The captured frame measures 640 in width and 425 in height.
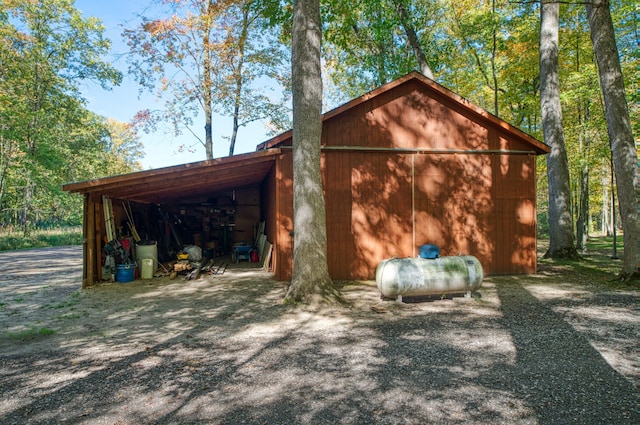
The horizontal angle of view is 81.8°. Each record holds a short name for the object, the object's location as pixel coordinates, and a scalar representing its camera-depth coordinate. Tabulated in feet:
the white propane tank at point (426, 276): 21.50
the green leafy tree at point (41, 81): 61.31
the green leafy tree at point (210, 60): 56.84
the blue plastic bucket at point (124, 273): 29.30
